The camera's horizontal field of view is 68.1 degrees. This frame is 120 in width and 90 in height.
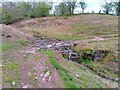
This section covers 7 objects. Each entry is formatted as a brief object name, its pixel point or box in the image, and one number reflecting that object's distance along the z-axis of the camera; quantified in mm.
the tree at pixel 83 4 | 19646
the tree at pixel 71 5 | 18441
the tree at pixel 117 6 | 16433
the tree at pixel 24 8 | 17669
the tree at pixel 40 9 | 17520
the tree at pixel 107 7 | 18730
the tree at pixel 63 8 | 18234
